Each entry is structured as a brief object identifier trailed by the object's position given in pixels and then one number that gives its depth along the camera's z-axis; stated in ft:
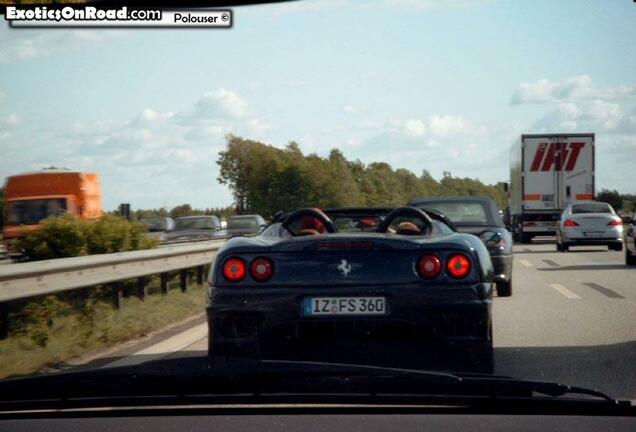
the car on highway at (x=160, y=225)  153.91
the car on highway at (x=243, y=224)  115.75
